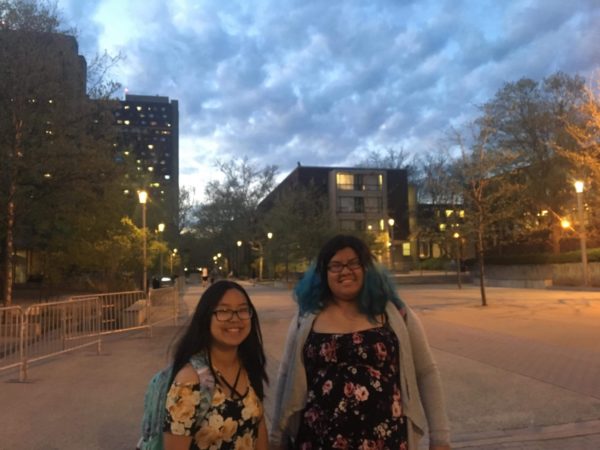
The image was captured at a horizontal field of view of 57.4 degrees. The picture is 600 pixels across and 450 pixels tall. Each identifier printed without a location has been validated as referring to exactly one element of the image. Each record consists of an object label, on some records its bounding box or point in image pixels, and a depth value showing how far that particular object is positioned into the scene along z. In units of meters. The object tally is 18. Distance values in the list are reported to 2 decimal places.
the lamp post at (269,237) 46.69
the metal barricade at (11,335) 9.09
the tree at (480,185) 19.31
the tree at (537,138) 36.41
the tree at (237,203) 70.88
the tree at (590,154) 19.45
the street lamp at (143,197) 22.53
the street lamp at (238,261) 84.06
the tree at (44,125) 15.21
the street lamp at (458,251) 33.82
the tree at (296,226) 41.56
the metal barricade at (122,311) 13.30
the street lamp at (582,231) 22.16
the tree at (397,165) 79.95
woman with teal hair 2.36
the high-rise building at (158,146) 31.40
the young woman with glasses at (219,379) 2.10
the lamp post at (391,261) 56.56
